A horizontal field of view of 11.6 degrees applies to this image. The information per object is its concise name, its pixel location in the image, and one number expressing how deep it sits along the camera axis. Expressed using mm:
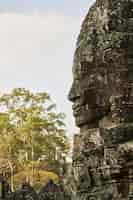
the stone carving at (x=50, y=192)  20430
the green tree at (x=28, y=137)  42656
